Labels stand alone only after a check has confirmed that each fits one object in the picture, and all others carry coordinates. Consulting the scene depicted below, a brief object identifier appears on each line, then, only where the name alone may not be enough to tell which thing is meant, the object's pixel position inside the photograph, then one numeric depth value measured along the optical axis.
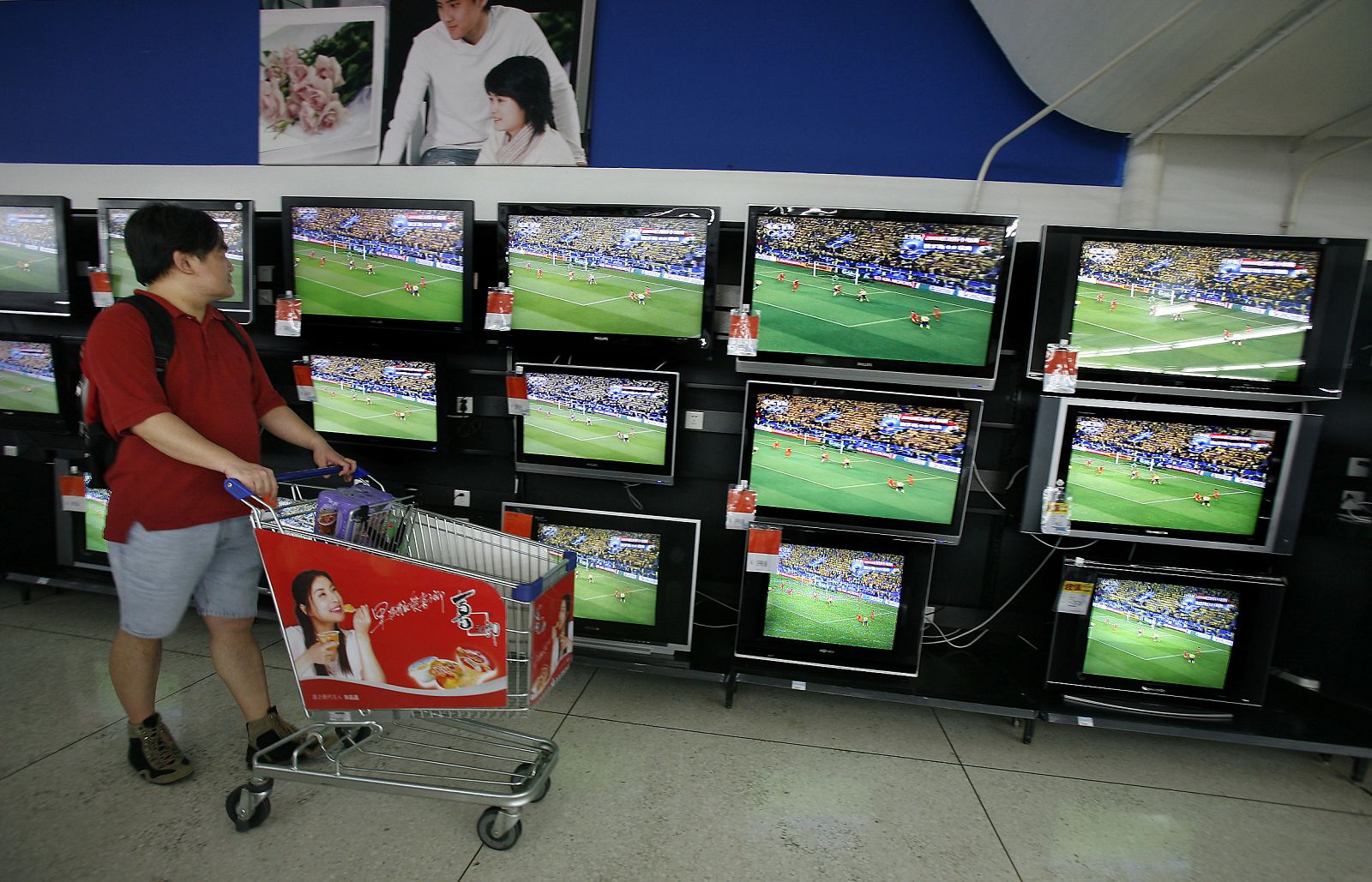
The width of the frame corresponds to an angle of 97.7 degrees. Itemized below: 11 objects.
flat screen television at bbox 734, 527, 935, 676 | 2.27
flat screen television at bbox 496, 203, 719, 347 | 2.28
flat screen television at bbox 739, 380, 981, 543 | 2.17
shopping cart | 1.53
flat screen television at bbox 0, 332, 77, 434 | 2.77
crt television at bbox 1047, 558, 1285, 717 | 2.15
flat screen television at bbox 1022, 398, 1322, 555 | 2.07
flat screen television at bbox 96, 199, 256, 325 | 2.54
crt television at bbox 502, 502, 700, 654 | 2.35
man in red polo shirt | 1.63
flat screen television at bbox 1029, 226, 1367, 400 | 2.01
